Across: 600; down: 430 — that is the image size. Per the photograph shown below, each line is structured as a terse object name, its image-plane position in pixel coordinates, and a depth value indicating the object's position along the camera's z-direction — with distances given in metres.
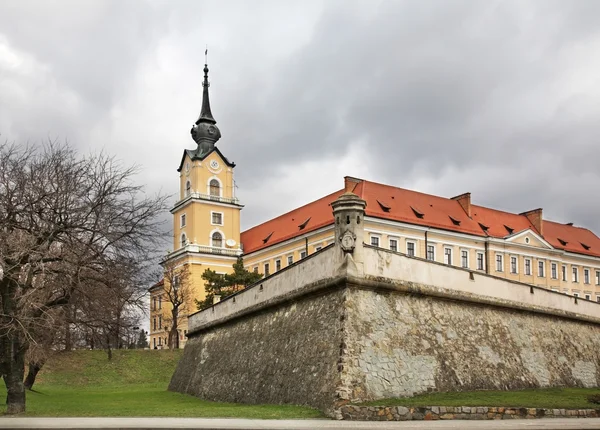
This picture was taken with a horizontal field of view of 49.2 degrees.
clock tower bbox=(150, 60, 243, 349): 70.88
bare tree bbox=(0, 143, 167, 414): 20.11
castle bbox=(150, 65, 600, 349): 60.34
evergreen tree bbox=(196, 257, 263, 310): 56.66
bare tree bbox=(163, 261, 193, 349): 62.34
